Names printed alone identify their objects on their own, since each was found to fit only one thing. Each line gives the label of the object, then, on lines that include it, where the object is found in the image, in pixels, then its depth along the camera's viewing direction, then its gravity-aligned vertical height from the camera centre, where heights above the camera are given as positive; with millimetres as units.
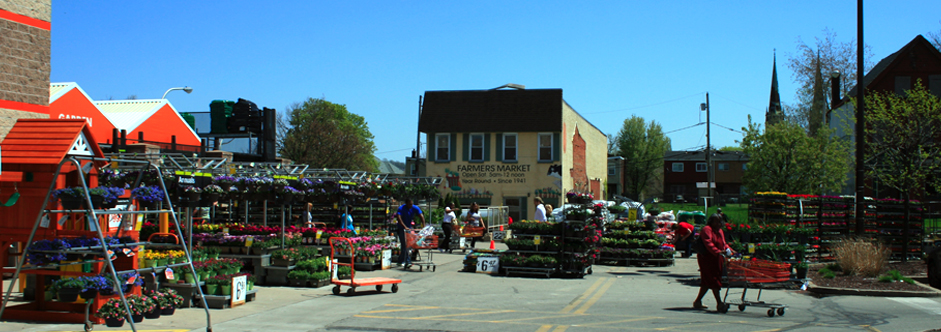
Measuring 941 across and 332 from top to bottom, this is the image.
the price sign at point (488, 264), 16266 -1860
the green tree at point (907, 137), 23953 +2051
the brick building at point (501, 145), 34781 +2271
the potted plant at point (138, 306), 8125 -1495
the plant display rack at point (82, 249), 7660 -739
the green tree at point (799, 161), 36344 +1663
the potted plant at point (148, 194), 8875 -135
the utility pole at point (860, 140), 16312 +1287
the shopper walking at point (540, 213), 19895 -732
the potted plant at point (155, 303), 8422 -1543
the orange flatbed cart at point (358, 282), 12102 -1741
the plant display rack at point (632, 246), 19094 -1649
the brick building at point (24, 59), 13598 +2558
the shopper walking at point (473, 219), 23688 -1105
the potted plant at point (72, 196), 7785 -151
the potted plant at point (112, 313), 7961 -1543
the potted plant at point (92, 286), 8016 -1235
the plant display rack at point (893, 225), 19031 -931
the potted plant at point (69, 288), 7930 -1241
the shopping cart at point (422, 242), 16609 -1365
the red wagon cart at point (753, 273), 10562 -1311
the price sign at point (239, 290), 10414 -1654
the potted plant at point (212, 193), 11852 -147
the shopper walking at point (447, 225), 22797 -1281
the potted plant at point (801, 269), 13898 -1608
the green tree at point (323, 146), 50219 +3074
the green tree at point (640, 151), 78062 +4523
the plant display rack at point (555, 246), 15500 -1349
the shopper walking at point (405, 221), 16734 -862
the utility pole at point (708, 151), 42694 +2661
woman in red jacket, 10531 -1071
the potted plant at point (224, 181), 12625 +70
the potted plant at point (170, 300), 8922 -1568
